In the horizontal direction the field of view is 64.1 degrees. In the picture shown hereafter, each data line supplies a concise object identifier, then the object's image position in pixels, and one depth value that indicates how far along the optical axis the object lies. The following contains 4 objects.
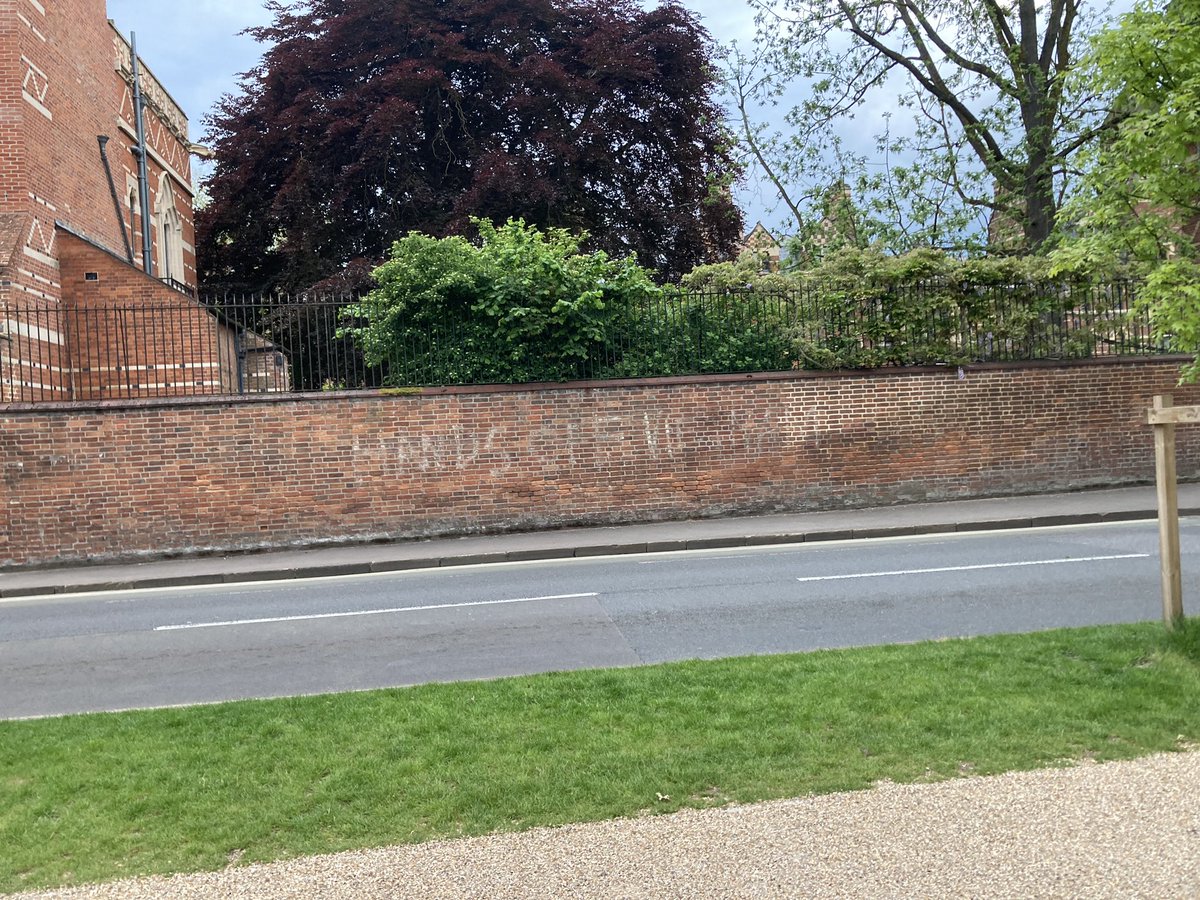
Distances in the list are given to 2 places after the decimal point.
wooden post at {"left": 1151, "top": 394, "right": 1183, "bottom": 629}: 5.86
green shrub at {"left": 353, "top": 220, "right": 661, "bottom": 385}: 14.84
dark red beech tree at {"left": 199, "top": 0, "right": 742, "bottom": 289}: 23.55
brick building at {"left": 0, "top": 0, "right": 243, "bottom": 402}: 15.57
